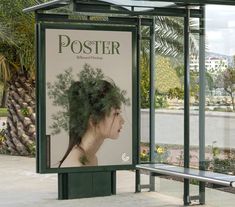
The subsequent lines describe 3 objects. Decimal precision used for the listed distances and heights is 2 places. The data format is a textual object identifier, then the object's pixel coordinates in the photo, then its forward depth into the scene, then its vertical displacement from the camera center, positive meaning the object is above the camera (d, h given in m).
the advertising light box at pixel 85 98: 8.70 +0.03
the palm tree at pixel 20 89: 13.82 +0.25
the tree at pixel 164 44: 9.36 +0.82
